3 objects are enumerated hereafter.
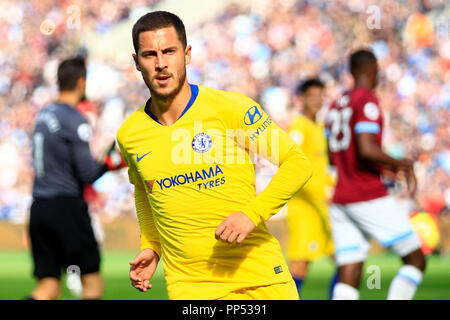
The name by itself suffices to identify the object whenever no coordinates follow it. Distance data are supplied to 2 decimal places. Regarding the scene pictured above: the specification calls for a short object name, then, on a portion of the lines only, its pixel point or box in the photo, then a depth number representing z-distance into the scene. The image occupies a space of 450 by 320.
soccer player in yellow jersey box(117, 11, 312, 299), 5.97
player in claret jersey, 11.23
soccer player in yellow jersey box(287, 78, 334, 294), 14.72
